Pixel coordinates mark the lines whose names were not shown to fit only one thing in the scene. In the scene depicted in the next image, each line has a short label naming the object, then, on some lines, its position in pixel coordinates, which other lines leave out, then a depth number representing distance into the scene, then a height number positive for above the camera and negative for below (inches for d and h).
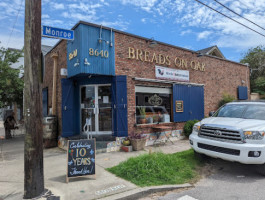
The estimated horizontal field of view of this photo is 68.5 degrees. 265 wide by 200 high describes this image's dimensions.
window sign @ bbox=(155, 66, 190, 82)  360.5 +63.2
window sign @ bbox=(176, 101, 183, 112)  382.4 +0.1
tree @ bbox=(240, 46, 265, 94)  863.0 +198.3
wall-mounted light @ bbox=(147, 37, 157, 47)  336.6 +111.4
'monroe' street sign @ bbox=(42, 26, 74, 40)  200.6 +81.6
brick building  287.9 +40.4
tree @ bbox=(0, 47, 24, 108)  415.8 +66.0
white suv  169.5 -28.6
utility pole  144.6 +1.1
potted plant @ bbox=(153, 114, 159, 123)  354.6 -21.2
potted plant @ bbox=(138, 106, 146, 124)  331.7 -14.3
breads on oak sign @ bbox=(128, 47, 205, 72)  328.5 +89.0
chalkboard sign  177.3 -47.0
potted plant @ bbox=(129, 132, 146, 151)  284.8 -50.4
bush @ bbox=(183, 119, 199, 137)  376.5 -41.0
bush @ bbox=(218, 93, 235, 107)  486.7 +15.8
